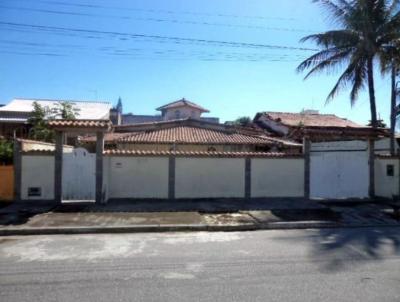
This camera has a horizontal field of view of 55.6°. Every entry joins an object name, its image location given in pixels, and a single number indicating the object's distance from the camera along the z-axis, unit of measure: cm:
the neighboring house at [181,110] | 4019
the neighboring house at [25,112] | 2594
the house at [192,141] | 2320
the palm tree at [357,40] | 1816
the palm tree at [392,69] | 1791
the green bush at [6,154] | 1534
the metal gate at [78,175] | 1383
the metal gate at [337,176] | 1558
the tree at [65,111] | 2529
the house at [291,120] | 3200
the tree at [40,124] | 2173
